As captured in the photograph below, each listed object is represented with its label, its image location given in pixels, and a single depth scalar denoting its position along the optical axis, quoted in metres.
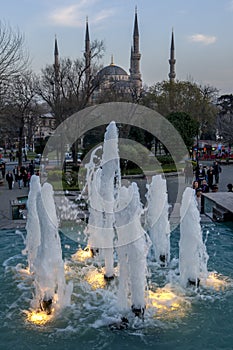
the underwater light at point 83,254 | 9.67
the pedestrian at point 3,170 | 26.24
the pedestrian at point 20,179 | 21.16
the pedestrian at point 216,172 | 21.94
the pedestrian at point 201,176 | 19.88
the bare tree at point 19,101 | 28.70
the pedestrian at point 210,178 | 19.70
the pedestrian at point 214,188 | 17.80
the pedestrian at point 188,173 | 22.33
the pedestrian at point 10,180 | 20.92
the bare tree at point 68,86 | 30.23
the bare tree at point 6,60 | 19.41
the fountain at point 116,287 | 6.02
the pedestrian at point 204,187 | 17.78
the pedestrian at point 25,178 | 21.89
